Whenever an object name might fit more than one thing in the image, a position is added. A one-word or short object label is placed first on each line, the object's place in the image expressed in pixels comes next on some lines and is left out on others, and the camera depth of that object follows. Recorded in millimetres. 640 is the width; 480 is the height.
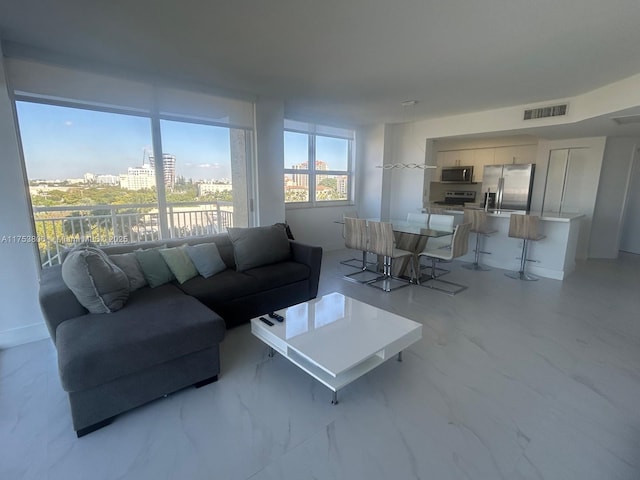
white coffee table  1812
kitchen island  4406
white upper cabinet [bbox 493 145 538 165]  6152
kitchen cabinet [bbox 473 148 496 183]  6754
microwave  6918
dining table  4211
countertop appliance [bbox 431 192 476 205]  7029
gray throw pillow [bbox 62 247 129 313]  2039
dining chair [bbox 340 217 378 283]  4156
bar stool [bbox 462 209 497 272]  4719
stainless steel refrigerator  5930
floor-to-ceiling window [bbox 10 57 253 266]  3027
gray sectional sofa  1632
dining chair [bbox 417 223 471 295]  3830
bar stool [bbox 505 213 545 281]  4215
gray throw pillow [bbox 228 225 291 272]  3236
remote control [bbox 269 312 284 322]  2312
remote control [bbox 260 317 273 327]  2241
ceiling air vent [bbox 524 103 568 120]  4188
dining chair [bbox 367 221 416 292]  3863
